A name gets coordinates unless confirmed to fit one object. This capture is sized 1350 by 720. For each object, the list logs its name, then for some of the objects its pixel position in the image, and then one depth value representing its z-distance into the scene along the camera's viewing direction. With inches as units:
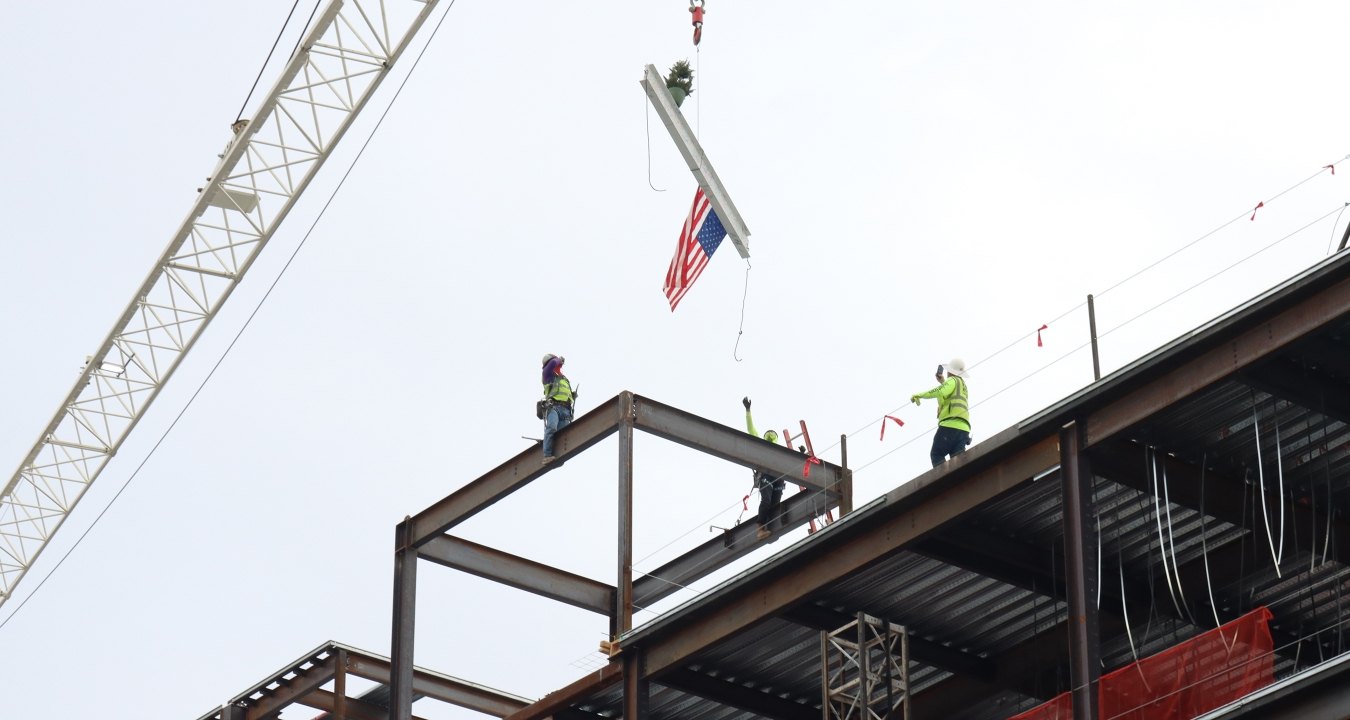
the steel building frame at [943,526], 1035.9
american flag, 1674.5
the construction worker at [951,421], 1273.4
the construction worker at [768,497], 1492.4
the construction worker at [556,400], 1471.5
